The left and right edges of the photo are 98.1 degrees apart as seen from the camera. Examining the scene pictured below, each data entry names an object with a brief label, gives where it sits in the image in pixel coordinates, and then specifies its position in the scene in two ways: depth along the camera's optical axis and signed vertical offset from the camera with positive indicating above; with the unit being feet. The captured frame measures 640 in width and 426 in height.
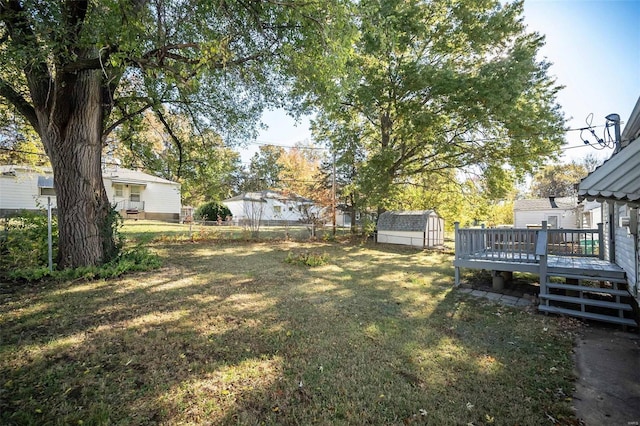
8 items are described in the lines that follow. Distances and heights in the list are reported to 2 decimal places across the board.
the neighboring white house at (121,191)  54.85 +6.22
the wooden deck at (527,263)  18.45 -3.51
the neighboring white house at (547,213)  74.54 +0.33
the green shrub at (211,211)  79.51 +1.58
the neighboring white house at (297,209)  50.75 +1.38
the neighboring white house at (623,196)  8.56 +0.60
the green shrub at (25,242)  20.57 -1.87
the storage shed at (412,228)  49.18 -2.41
